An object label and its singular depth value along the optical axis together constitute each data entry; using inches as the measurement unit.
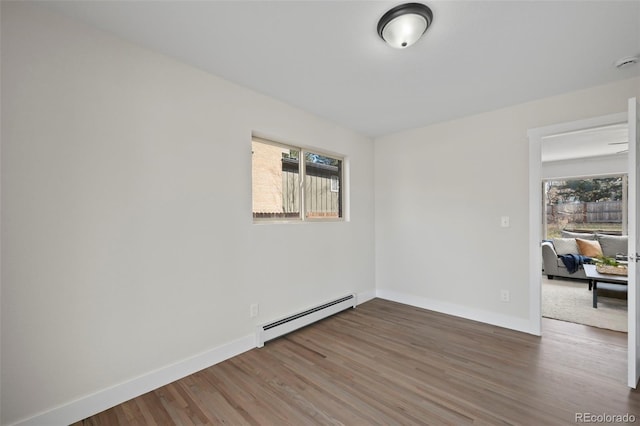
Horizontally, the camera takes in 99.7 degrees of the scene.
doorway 108.3
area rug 119.1
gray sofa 192.7
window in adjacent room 227.6
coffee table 137.6
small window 108.3
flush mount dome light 60.2
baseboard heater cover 100.5
